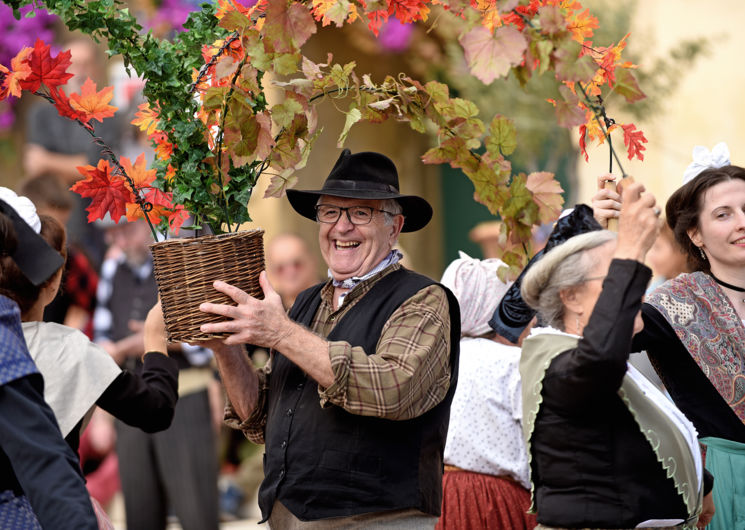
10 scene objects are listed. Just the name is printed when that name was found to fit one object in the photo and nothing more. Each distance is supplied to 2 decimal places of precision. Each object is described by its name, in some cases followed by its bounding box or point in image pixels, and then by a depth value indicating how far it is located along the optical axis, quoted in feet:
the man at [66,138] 44.88
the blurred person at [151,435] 35.83
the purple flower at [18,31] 48.88
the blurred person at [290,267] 42.01
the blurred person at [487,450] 23.70
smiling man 17.69
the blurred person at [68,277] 32.55
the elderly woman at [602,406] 16.24
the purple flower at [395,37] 55.72
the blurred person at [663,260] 35.32
